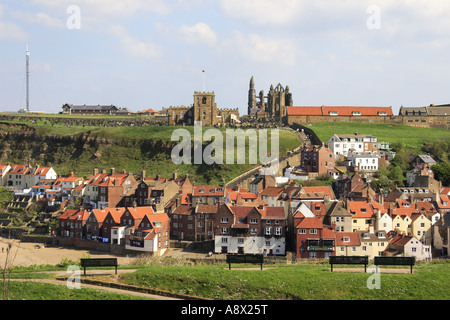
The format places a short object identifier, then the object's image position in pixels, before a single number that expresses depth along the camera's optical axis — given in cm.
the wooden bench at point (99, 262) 3241
